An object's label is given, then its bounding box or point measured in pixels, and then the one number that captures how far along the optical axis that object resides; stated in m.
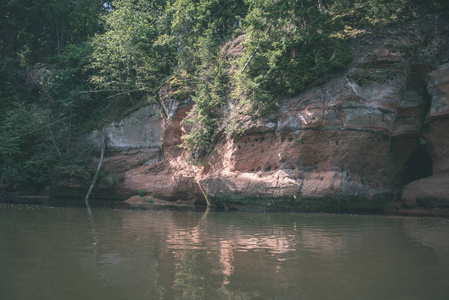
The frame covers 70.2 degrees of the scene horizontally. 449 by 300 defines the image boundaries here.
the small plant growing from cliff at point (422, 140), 14.50
